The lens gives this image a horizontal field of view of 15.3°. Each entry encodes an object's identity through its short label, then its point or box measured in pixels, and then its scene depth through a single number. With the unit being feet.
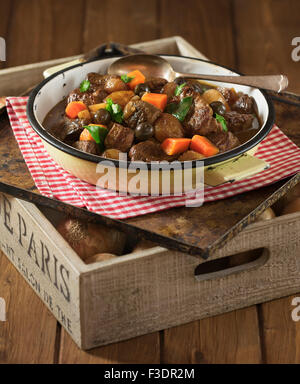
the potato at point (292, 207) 3.65
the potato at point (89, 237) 3.53
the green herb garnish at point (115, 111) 3.64
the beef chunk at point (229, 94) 3.89
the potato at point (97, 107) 3.70
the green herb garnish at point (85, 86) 3.88
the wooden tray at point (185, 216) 3.35
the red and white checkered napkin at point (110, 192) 3.49
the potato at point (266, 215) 3.58
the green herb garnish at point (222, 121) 3.64
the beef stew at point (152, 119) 3.54
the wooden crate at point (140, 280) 3.35
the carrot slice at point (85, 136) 3.56
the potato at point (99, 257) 3.46
